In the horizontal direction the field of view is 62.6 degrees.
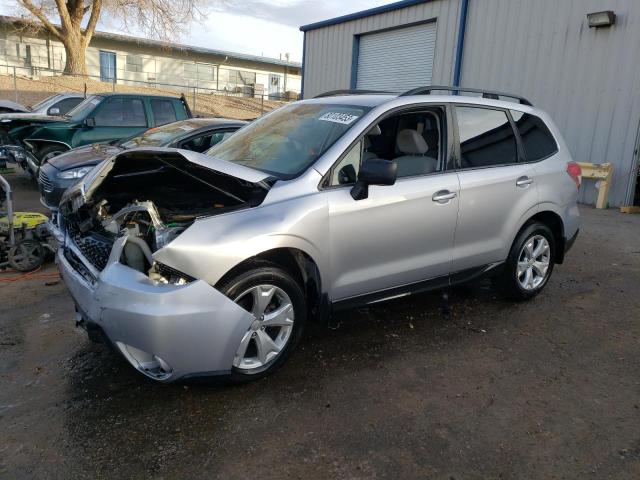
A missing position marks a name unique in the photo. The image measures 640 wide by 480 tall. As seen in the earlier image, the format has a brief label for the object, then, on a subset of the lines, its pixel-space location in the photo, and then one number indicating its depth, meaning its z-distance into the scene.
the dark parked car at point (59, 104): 11.91
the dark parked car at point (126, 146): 6.58
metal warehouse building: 9.84
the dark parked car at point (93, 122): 9.48
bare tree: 27.09
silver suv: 2.81
